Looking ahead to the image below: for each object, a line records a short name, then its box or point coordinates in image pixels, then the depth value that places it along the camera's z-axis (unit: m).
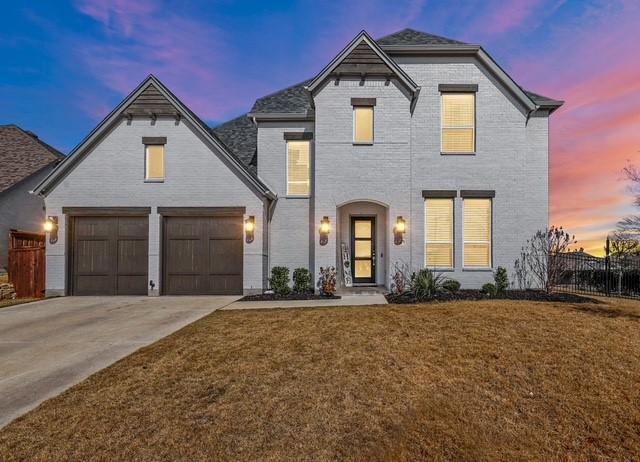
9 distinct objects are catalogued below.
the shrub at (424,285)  10.90
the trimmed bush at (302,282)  12.40
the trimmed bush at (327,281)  11.59
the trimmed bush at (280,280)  12.19
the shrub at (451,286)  11.76
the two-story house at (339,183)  12.16
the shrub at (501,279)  12.13
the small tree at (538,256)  12.22
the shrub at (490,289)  11.45
